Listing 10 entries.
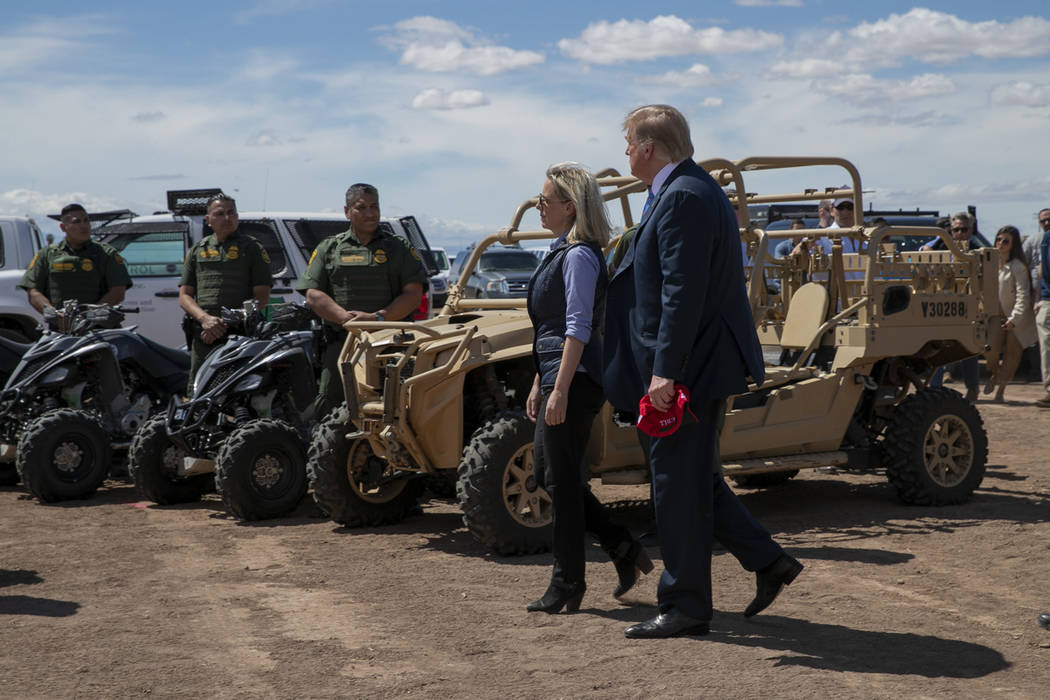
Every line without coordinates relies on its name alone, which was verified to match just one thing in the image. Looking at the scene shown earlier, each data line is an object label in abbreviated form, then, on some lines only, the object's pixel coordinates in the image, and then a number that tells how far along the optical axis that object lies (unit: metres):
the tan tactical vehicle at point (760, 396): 6.30
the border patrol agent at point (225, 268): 8.59
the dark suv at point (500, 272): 25.58
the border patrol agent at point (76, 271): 9.59
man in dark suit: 4.42
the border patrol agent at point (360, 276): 7.70
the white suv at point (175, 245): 11.64
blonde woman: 4.89
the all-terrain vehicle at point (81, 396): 8.13
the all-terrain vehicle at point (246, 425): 7.35
